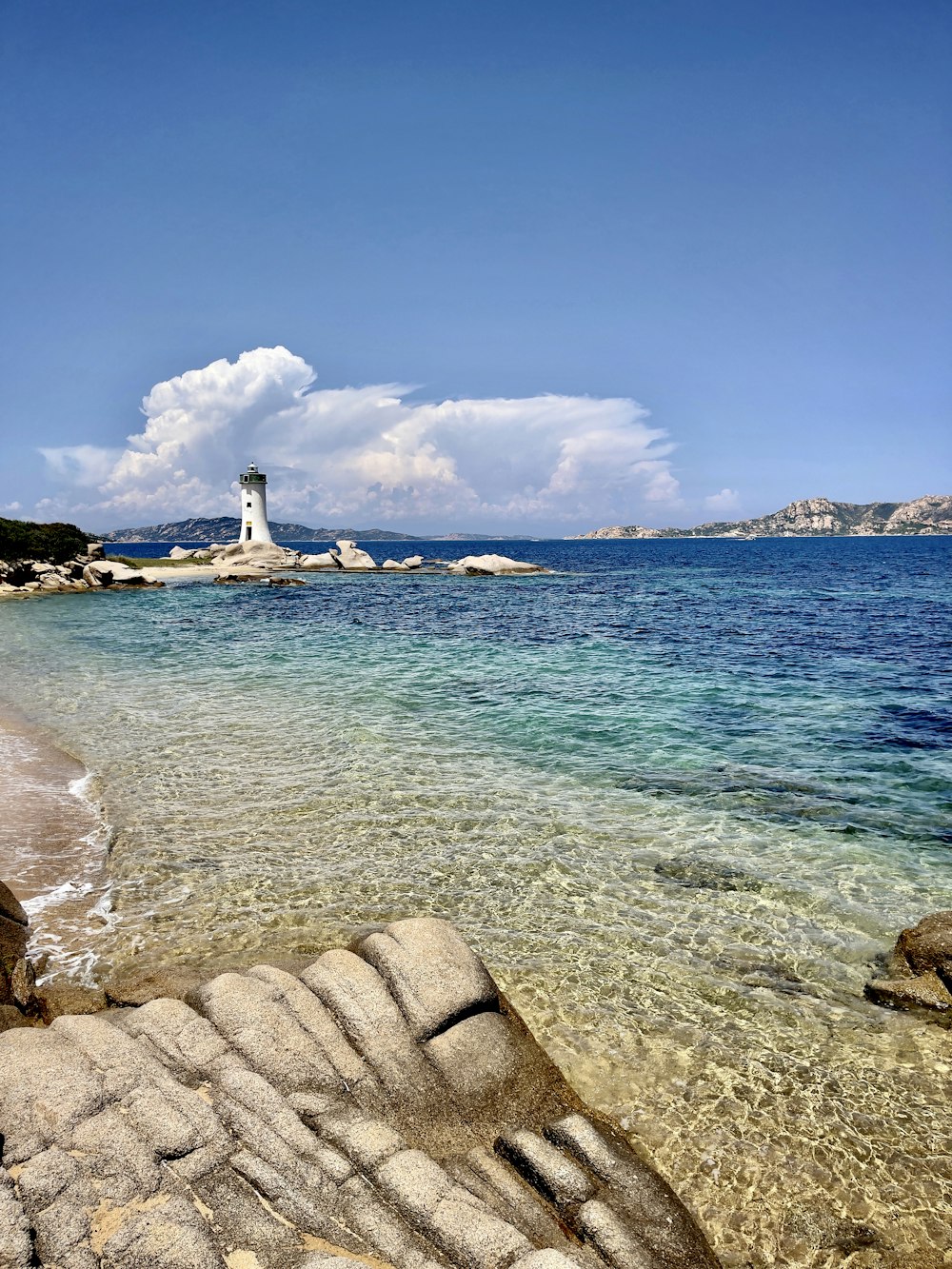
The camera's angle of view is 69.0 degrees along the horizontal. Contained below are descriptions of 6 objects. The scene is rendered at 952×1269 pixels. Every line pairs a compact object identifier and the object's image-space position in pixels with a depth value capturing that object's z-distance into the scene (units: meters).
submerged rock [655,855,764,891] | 11.43
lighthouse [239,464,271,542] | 102.75
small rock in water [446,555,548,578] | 89.56
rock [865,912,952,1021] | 8.44
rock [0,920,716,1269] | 4.52
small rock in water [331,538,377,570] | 101.06
